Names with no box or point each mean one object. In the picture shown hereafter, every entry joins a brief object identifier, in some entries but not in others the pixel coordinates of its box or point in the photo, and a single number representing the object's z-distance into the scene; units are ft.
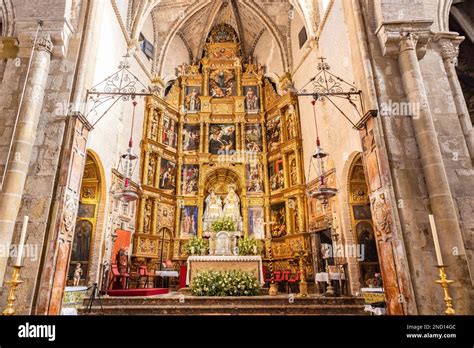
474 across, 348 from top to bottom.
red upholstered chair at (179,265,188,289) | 45.19
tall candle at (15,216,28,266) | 13.99
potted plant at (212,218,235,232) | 45.37
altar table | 37.35
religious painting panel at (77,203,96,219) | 35.79
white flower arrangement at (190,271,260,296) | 30.53
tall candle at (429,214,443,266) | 13.65
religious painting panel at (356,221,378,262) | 33.68
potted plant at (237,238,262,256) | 44.47
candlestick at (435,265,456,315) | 13.81
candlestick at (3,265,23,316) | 13.75
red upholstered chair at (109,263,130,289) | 36.02
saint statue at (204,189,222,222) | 52.82
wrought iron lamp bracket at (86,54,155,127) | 23.10
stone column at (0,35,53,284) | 18.22
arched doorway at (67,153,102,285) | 33.94
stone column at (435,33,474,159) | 21.80
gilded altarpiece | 50.31
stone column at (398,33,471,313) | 17.24
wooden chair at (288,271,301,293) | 40.23
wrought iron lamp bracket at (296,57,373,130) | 22.85
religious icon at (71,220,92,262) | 34.40
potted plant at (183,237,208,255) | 43.52
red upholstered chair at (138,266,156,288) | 39.88
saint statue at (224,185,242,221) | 52.95
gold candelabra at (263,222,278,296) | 51.06
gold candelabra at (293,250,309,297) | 33.83
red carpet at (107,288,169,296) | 32.12
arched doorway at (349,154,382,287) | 33.14
